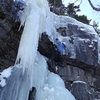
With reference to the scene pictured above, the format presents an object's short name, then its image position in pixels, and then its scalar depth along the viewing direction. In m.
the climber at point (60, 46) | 8.33
